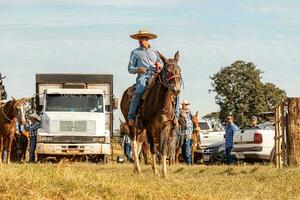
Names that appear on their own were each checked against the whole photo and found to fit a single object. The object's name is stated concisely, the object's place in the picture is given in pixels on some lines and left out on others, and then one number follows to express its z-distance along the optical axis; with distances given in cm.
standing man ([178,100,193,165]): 2362
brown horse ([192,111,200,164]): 2762
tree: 7325
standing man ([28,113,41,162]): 2647
